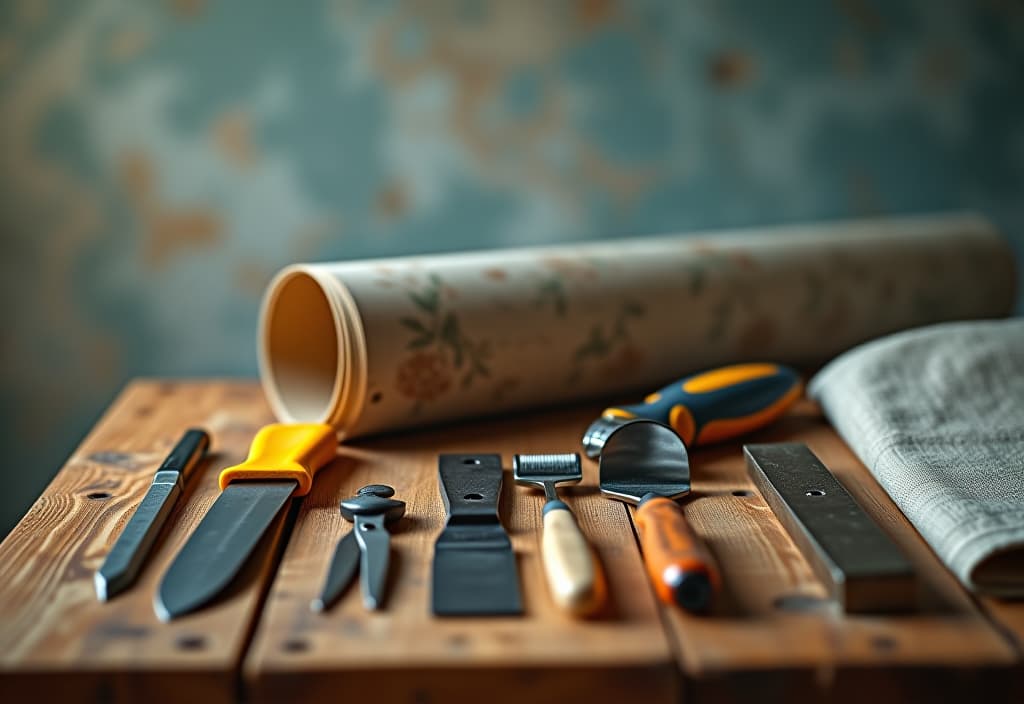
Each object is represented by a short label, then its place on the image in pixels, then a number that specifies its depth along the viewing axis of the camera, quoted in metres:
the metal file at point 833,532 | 0.56
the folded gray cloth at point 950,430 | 0.60
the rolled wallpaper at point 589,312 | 0.87
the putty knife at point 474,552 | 0.57
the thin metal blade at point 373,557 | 0.57
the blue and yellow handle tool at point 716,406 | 0.82
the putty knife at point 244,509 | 0.58
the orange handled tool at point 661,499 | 0.57
